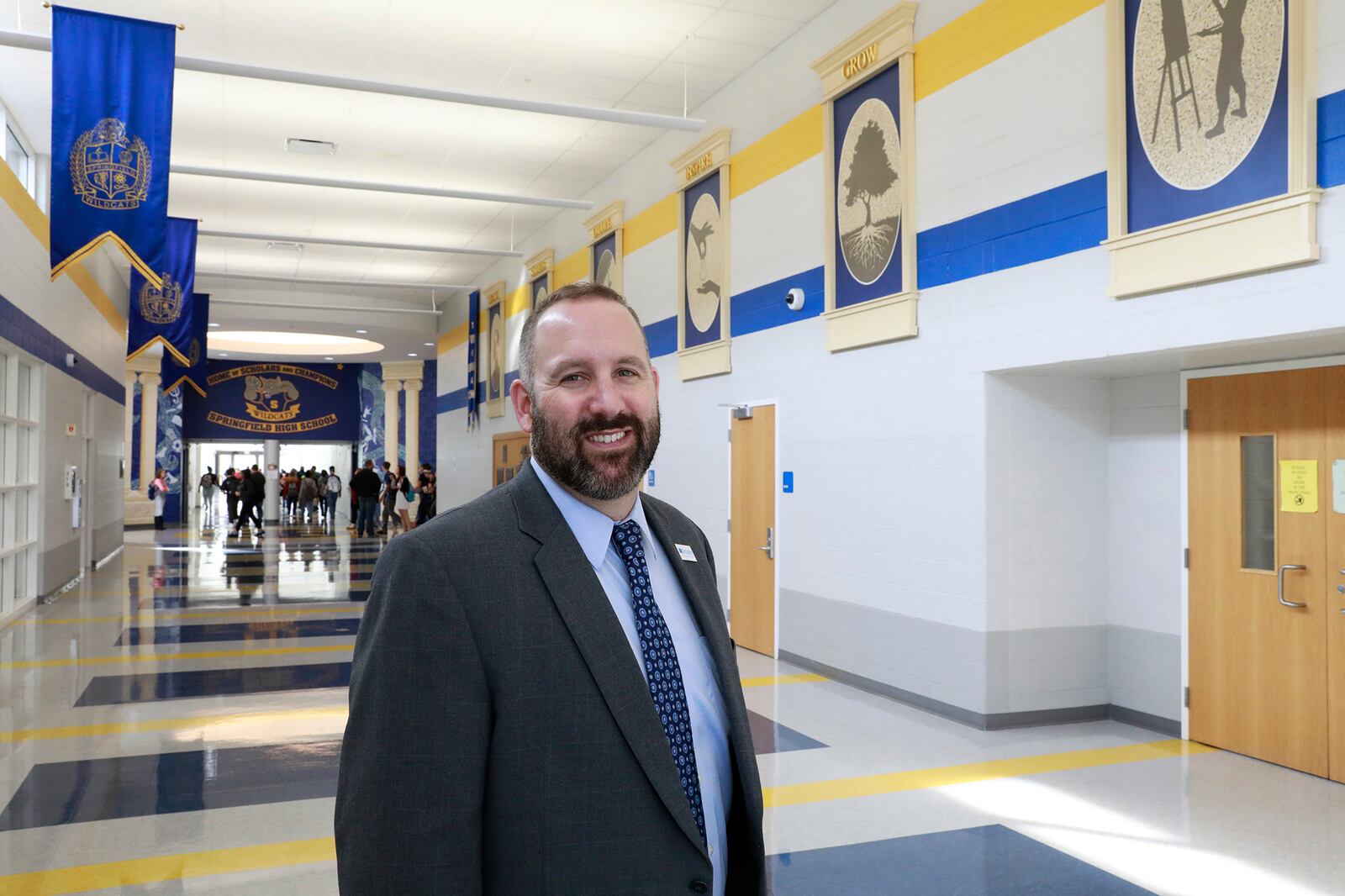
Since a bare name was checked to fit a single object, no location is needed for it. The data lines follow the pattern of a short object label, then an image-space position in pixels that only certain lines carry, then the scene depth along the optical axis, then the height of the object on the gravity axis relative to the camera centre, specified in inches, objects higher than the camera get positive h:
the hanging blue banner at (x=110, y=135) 261.0 +88.1
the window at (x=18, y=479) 382.6 -2.3
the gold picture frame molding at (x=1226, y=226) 163.9 +44.0
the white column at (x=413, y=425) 1039.0 +50.2
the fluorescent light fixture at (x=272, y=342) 1097.4 +143.4
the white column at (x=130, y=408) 949.7 +62.7
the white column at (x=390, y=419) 1035.3 +56.1
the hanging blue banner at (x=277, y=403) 1102.4 +77.1
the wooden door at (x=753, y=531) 326.3 -18.7
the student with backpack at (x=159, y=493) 951.8 -19.2
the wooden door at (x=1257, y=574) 200.1 -20.3
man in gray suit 48.2 -11.0
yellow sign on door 201.3 -2.2
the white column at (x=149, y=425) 975.6 +46.7
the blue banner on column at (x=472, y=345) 685.3 +88.8
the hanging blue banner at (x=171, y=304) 450.9 +79.8
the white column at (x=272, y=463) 1128.8 +11.6
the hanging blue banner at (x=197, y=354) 627.2 +75.5
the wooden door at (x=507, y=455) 616.1 +12.0
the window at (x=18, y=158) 400.9 +129.4
